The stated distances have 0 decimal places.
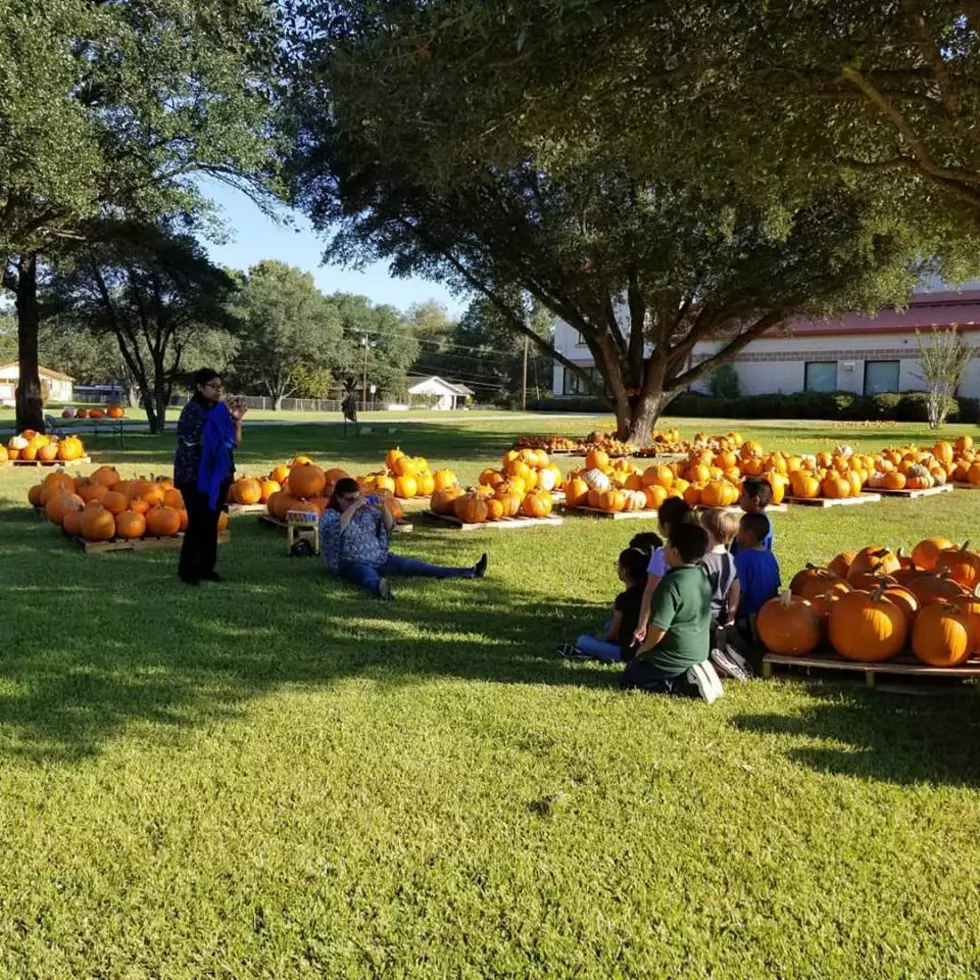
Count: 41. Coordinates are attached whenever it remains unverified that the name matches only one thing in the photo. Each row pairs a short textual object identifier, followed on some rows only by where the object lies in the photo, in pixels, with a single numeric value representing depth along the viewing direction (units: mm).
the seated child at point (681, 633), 4871
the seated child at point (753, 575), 5893
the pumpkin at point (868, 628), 5121
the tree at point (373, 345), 85062
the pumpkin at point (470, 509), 10328
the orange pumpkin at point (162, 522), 9094
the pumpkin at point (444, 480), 11616
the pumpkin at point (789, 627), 5336
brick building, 39062
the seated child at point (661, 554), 5250
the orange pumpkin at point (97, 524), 8750
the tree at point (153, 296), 26906
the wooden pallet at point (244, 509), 11125
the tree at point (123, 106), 13766
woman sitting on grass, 7539
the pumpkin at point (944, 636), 5004
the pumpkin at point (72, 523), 8930
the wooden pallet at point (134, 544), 8719
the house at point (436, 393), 91688
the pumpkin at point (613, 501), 11250
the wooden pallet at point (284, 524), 10023
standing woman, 7535
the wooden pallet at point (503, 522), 10352
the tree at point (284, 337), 75750
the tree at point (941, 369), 29859
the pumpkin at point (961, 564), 6027
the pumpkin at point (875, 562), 6246
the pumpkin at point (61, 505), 9414
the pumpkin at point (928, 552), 6641
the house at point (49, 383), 89931
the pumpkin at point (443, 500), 10688
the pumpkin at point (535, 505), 10789
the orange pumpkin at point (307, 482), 10234
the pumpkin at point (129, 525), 8898
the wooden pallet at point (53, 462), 16344
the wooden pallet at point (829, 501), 12341
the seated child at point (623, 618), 5547
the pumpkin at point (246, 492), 11281
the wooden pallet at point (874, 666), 4961
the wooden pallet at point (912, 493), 13398
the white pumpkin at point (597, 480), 11548
